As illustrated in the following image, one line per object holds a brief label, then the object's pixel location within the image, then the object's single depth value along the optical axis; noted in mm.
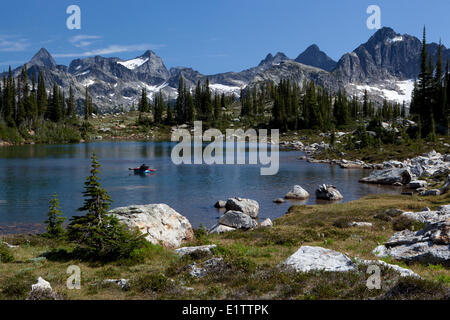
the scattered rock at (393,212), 25392
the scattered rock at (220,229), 25038
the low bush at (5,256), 15688
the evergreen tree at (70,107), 171500
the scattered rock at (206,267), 13117
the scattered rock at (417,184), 44812
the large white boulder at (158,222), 19328
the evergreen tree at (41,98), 150875
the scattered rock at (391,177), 50688
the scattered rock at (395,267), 11891
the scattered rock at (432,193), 36128
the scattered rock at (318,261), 12898
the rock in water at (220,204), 36000
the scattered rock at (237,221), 27078
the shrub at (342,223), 23359
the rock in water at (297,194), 41519
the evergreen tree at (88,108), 180025
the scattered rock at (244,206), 32969
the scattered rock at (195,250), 15722
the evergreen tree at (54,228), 22891
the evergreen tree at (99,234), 15758
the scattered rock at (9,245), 18781
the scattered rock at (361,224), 22847
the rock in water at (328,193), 41062
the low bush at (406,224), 19703
